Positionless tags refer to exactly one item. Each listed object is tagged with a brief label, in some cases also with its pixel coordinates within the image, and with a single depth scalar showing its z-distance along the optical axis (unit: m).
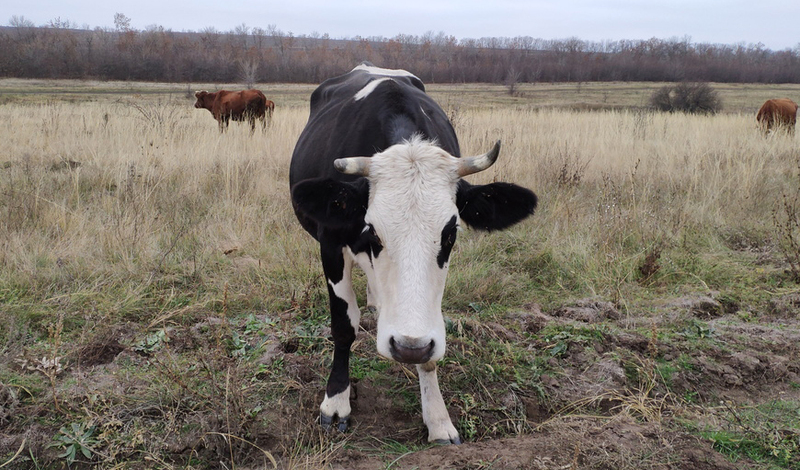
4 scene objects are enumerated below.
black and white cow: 2.35
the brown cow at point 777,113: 13.22
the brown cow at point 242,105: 15.26
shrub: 24.11
